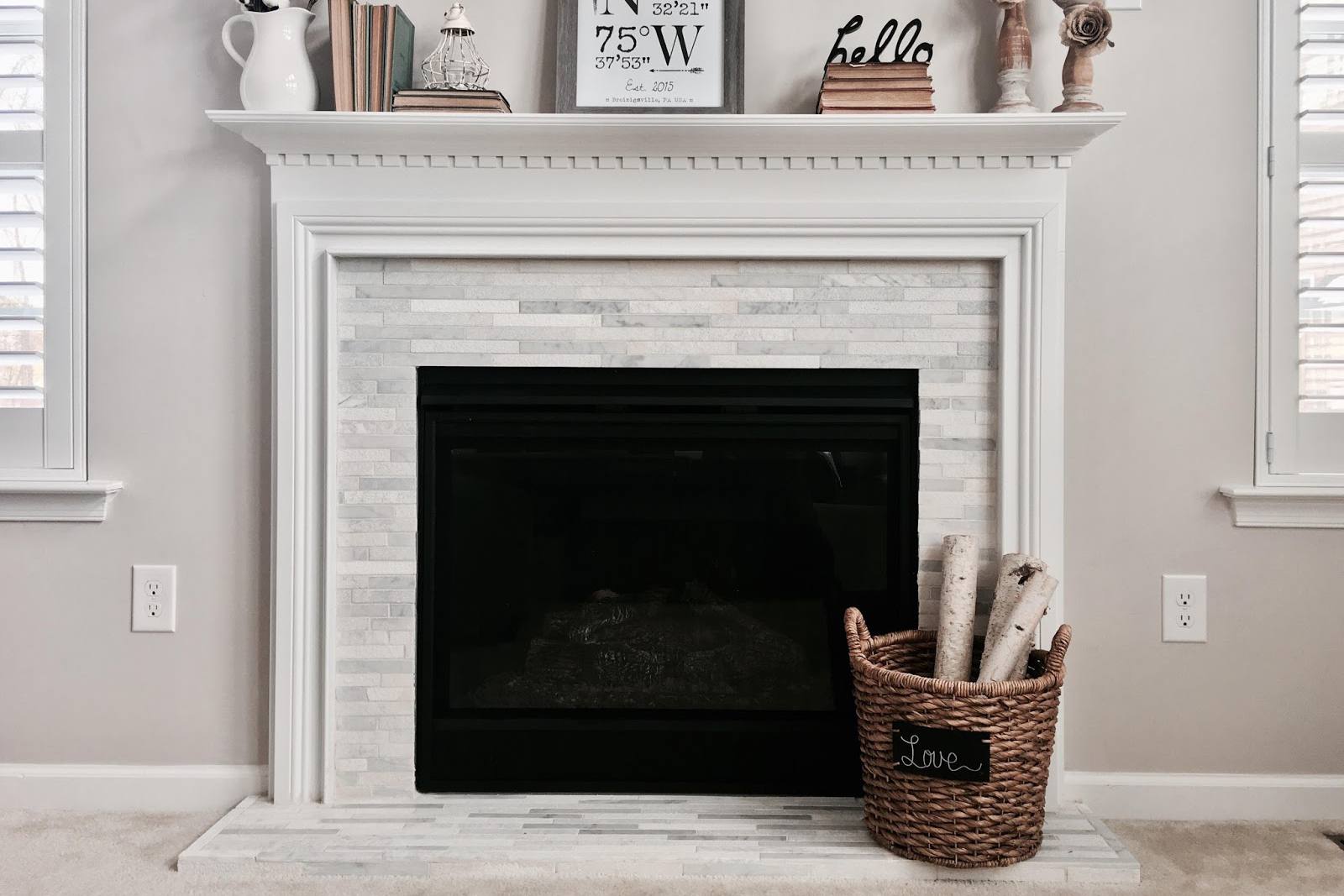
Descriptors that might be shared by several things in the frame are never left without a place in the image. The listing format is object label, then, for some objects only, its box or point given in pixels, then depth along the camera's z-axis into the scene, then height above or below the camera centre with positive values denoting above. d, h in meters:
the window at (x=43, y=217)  1.73 +0.40
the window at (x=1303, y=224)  1.70 +0.40
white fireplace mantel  1.63 +0.38
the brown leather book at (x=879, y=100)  1.58 +0.58
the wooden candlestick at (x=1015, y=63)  1.61 +0.66
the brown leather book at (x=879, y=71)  1.58 +0.63
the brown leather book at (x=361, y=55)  1.61 +0.66
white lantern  1.61 +0.65
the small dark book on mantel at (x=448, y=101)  1.59 +0.58
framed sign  1.64 +0.68
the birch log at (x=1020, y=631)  1.49 -0.30
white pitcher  1.62 +0.65
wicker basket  1.41 -0.51
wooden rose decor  1.55 +0.67
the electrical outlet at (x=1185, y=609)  1.72 -0.31
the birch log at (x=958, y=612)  1.56 -0.29
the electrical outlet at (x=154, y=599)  1.75 -0.31
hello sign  1.61 +0.70
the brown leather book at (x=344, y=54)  1.61 +0.67
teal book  1.62 +0.68
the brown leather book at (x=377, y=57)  1.61 +0.66
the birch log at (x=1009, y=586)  1.55 -0.24
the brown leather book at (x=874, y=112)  1.58 +0.56
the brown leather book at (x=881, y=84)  1.58 +0.61
